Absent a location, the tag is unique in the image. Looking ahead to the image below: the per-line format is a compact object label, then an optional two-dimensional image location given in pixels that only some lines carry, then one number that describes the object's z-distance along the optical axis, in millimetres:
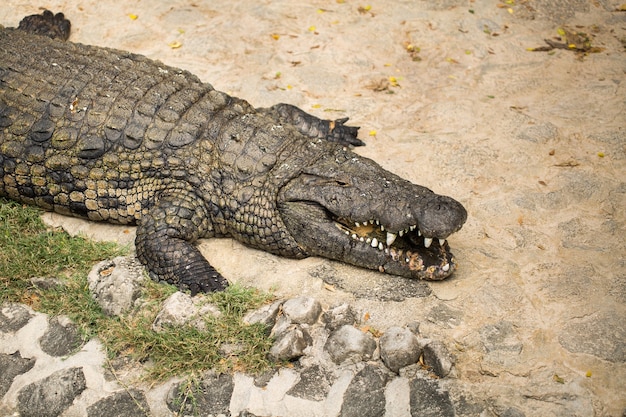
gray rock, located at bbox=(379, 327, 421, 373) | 4250
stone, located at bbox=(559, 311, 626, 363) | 4266
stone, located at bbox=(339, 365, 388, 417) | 4074
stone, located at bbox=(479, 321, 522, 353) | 4371
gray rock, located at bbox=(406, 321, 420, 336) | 4504
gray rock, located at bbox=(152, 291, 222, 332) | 4574
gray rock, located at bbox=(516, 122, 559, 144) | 6500
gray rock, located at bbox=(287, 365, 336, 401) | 4191
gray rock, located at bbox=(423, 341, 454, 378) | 4167
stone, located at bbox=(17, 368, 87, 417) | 4238
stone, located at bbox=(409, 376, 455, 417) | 4012
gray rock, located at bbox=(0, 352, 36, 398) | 4379
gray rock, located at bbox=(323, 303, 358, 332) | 4566
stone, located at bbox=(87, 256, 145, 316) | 4762
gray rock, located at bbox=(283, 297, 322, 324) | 4555
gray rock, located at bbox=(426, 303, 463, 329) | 4570
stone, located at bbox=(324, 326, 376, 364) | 4336
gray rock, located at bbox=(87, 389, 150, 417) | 4184
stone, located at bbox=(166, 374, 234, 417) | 4164
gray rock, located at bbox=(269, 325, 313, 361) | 4348
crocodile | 5004
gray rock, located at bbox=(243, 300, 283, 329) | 4586
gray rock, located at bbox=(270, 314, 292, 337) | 4496
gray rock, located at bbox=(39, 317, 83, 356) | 4566
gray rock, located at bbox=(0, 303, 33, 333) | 4723
